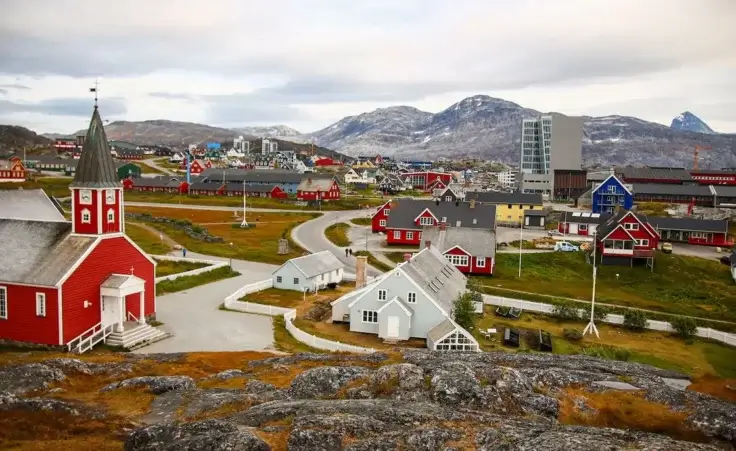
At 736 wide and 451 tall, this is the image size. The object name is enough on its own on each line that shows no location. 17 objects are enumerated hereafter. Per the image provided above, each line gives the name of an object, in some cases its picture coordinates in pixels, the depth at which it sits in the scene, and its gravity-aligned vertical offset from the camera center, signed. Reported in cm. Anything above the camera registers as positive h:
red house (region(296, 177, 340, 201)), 12519 -193
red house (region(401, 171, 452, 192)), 18638 +116
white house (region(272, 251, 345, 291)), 4891 -764
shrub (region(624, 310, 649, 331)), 4400 -961
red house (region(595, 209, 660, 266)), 6475 -576
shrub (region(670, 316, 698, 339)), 4256 -962
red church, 3166 -531
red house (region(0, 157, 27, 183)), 12900 +30
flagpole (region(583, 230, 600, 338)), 4221 -985
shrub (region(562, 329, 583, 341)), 4112 -1004
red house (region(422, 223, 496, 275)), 5997 -635
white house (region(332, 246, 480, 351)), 3766 -784
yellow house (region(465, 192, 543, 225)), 9744 -310
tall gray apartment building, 19675 +1440
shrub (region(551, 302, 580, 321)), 4588 -952
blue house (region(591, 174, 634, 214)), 10006 -144
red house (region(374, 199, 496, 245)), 7369 -426
